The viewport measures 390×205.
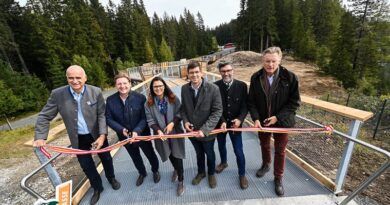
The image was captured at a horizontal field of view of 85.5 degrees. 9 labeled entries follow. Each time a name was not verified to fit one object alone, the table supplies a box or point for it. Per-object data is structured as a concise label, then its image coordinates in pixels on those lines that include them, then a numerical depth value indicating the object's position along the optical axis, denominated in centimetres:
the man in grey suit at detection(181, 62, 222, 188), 251
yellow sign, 167
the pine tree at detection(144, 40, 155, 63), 3788
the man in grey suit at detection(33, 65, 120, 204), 238
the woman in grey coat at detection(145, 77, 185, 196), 261
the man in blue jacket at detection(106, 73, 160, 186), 265
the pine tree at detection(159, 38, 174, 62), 4003
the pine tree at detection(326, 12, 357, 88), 1738
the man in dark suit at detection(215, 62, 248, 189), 263
